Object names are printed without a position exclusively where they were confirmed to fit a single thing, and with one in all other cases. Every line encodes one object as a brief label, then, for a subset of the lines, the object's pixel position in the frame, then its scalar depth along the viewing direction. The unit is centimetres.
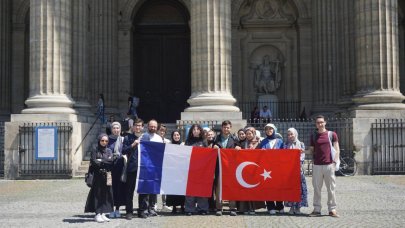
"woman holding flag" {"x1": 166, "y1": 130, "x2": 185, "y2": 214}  1161
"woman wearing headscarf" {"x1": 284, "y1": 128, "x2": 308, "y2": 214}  1133
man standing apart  1095
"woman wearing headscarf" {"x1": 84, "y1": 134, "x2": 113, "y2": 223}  1052
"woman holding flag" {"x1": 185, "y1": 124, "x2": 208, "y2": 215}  1139
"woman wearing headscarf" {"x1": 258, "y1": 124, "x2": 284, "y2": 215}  1143
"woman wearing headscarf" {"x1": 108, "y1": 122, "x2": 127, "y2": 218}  1080
